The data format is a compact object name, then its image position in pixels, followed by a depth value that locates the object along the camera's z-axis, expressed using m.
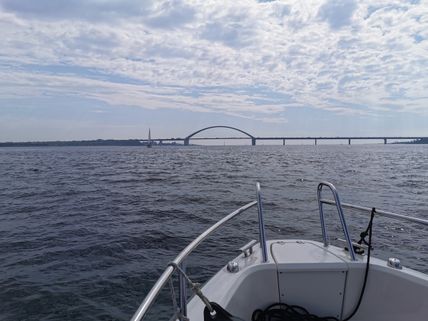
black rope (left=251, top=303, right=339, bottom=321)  3.10
